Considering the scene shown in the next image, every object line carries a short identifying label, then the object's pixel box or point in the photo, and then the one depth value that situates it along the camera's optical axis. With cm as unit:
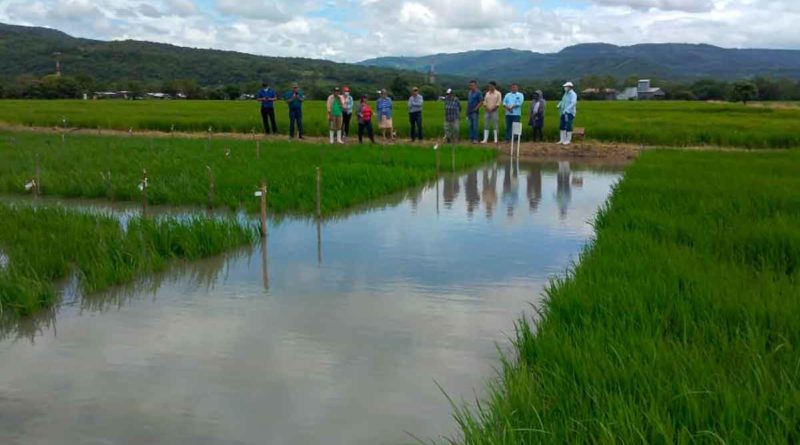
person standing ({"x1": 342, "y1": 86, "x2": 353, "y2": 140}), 1695
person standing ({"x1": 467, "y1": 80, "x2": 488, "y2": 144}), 1625
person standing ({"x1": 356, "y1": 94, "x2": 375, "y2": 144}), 1650
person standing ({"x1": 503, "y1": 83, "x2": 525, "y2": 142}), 1596
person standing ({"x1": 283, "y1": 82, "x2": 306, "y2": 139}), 1695
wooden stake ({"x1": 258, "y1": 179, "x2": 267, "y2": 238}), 733
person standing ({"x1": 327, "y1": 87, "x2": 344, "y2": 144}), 1645
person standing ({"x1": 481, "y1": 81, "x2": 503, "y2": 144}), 1620
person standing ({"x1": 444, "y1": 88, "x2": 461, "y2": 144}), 1645
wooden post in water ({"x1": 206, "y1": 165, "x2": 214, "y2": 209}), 911
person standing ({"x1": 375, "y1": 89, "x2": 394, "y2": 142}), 1665
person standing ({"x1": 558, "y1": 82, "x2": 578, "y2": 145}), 1571
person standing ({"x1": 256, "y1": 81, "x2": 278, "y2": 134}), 1733
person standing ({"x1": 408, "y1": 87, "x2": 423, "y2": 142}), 1672
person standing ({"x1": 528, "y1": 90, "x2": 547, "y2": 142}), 1670
